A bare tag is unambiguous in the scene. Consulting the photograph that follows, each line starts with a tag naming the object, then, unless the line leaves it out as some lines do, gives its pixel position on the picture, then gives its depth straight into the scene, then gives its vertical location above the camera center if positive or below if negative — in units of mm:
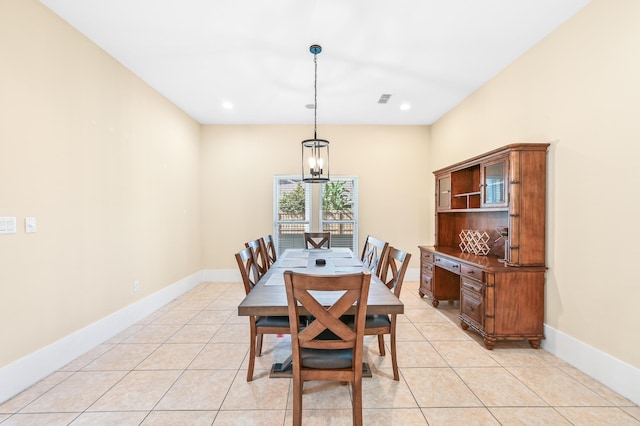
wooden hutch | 2666 -541
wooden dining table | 1686 -575
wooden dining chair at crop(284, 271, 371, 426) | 1499 -732
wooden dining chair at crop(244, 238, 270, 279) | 2920 -479
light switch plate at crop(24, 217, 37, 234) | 2148 -133
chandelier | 2824 +530
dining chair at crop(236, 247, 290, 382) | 2113 -880
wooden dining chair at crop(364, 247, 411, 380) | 2107 -867
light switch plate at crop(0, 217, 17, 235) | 1980 -125
